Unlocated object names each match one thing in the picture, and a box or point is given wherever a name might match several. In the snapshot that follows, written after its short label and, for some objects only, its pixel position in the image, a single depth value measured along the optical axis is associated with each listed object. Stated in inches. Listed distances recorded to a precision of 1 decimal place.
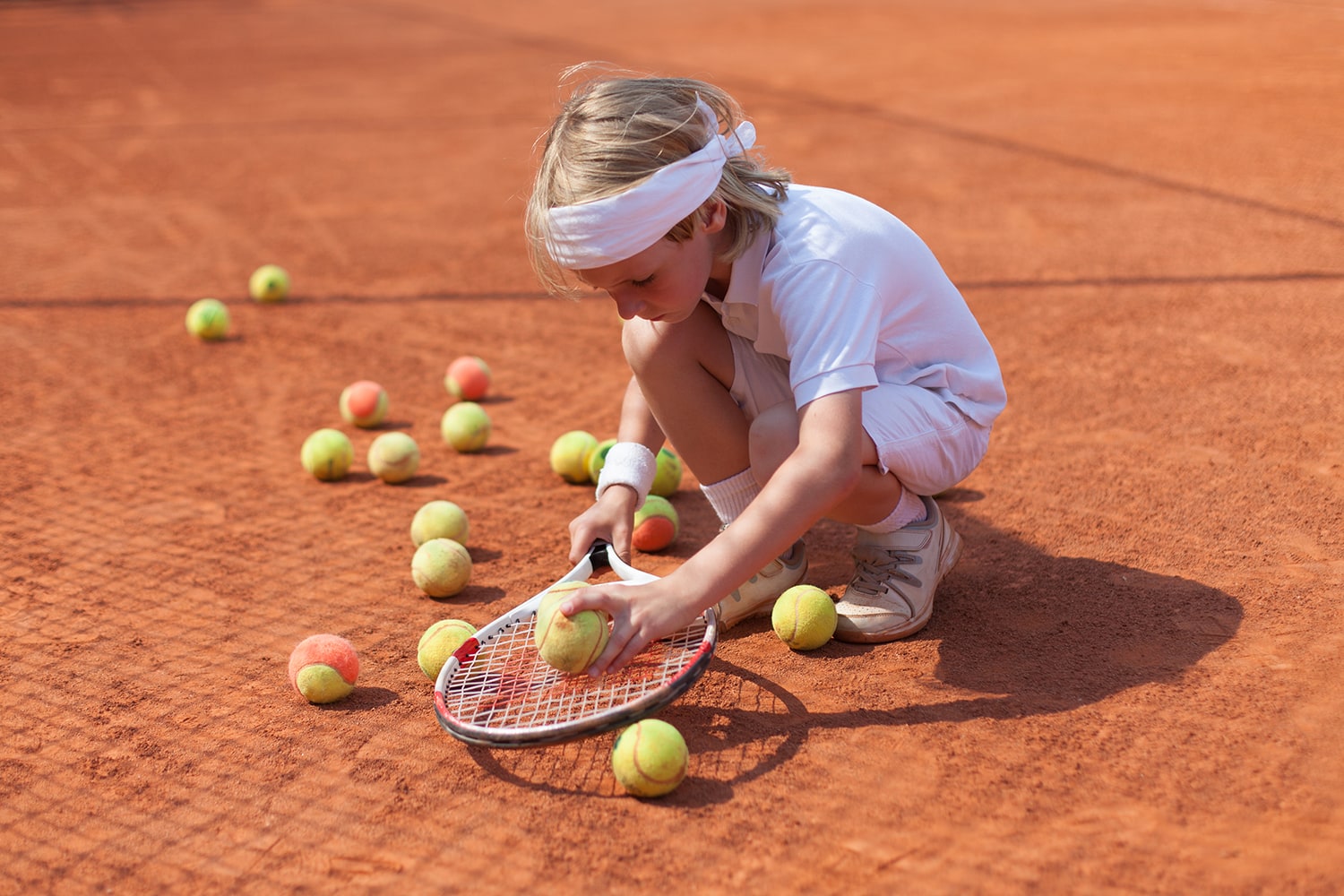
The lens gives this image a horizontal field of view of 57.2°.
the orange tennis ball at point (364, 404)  152.6
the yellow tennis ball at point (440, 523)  117.2
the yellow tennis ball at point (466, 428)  144.0
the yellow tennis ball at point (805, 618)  96.6
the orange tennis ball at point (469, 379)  159.3
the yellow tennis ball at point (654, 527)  116.9
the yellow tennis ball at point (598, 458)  127.9
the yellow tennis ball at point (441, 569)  108.8
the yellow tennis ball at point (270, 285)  201.6
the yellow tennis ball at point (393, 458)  136.6
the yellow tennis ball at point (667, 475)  128.4
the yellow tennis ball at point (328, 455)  137.3
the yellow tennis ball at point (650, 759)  79.1
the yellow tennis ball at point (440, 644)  95.8
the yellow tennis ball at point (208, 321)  184.5
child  81.6
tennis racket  76.1
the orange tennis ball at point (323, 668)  93.6
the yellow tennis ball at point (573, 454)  132.6
